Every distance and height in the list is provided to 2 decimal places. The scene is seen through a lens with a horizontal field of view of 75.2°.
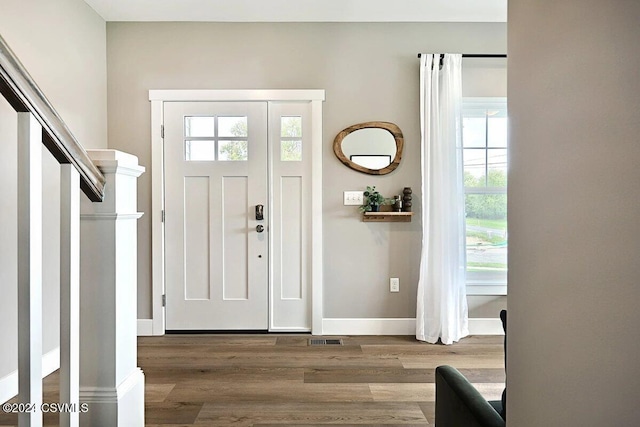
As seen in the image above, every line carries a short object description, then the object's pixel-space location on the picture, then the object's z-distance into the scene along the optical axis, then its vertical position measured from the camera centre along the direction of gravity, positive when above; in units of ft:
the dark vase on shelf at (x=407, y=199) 11.51 +0.42
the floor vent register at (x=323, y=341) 10.92 -3.38
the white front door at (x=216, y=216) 11.71 -0.04
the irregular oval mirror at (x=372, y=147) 11.62 +1.89
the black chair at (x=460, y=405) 3.68 -1.84
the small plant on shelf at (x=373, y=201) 11.48 +0.36
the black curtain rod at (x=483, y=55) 11.42 +4.37
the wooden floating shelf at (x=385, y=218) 11.65 -0.11
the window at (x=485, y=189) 11.78 +0.70
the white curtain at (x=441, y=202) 11.13 +0.32
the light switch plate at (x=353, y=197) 11.73 +0.48
